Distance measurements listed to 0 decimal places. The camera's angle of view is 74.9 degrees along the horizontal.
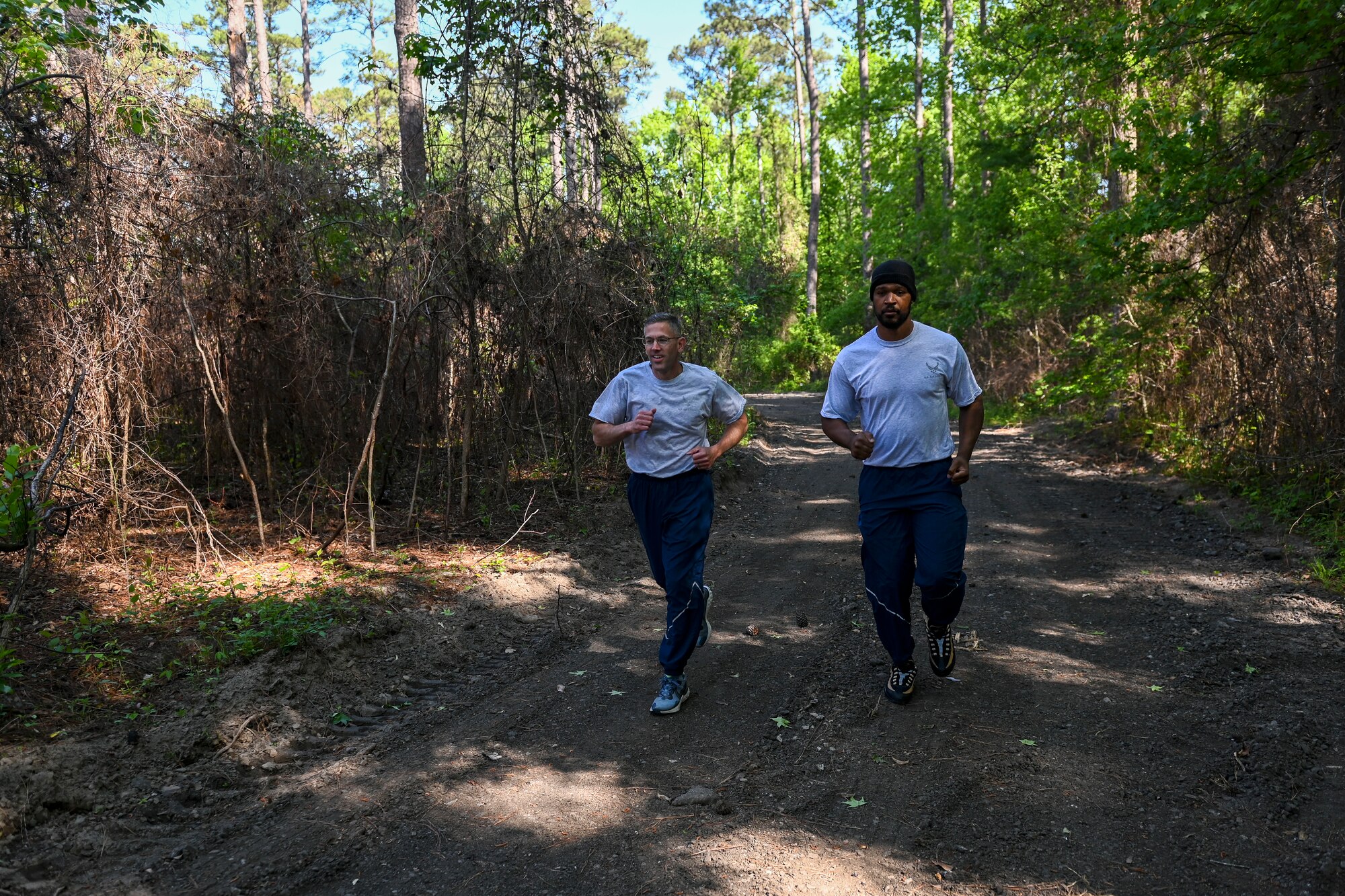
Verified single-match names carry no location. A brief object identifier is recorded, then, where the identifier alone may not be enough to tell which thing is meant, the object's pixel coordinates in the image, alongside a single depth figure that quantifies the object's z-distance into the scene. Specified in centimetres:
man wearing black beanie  452
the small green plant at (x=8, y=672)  418
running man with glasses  481
